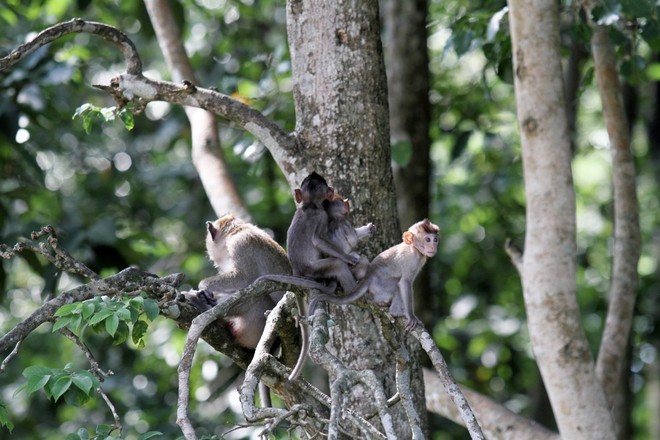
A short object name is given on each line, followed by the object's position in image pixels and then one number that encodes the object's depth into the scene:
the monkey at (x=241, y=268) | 8.88
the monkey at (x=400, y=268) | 7.89
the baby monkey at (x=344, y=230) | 7.76
